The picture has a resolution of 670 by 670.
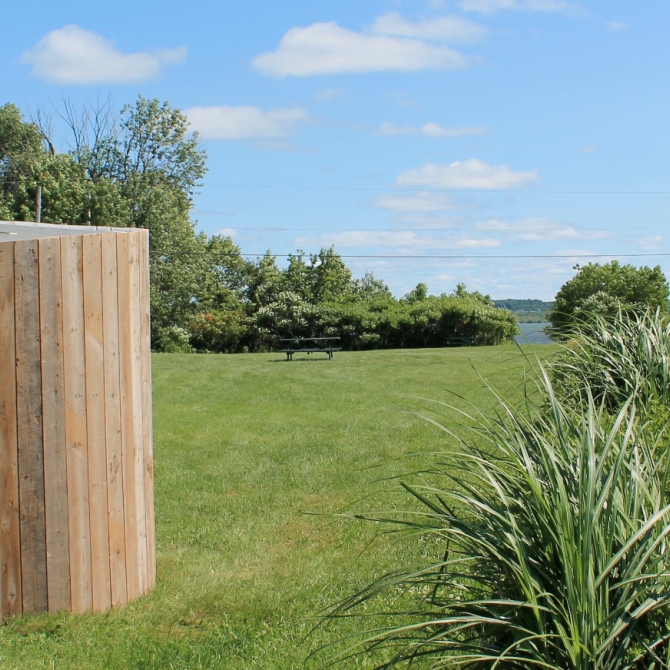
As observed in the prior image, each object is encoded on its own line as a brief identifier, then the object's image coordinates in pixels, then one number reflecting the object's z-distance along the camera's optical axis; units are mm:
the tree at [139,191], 35938
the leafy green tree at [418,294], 39188
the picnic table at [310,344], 32972
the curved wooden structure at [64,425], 4105
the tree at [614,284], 37031
